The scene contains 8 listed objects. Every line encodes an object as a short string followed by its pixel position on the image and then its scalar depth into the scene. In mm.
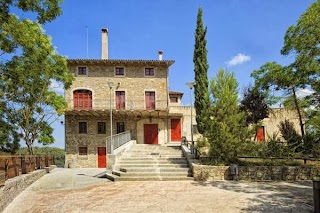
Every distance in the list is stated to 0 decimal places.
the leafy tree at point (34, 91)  12734
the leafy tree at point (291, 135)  14127
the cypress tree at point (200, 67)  19281
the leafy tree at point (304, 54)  10953
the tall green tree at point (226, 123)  11672
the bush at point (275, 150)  13195
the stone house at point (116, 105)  22438
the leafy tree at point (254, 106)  20500
